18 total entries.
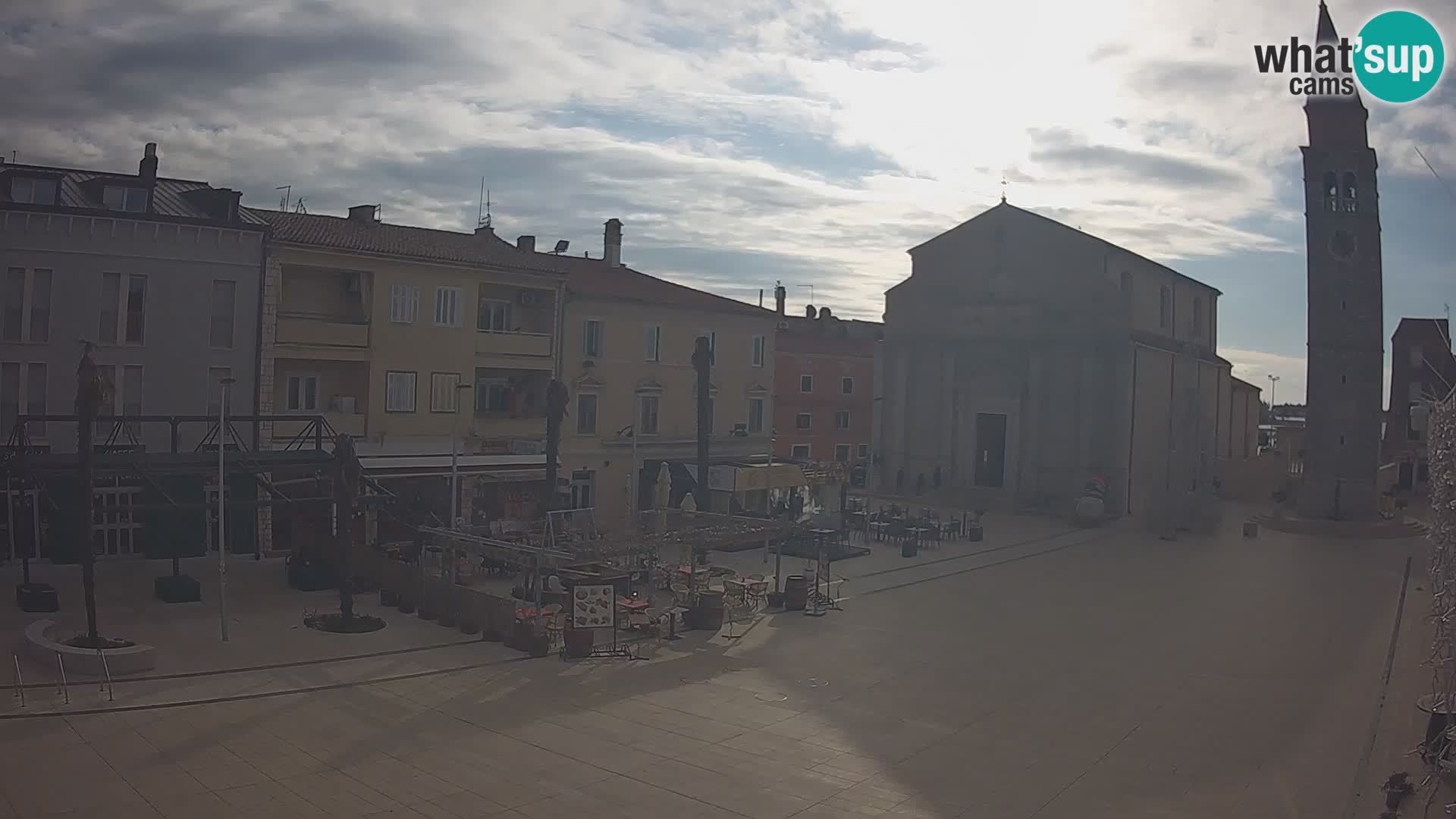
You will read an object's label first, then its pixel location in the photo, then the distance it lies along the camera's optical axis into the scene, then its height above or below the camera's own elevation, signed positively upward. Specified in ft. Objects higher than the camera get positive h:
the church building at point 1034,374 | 170.30 +10.18
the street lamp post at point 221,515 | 66.33 -7.65
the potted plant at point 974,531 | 133.59 -12.90
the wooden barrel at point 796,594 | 84.39 -13.74
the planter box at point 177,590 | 78.38 -14.42
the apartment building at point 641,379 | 128.57 +4.81
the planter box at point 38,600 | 72.43 -14.41
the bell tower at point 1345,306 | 165.89 +22.22
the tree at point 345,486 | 74.59 -5.90
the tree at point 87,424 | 60.85 -1.88
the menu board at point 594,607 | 67.15 -12.33
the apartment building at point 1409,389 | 236.22 +14.39
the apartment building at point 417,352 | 106.01 +5.85
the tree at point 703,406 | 118.21 +1.36
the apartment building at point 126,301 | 92.02 +8.51
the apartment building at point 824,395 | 203.31 +5.71
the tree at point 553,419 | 97.19 -0.66
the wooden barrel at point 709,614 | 75.66 -14.02
